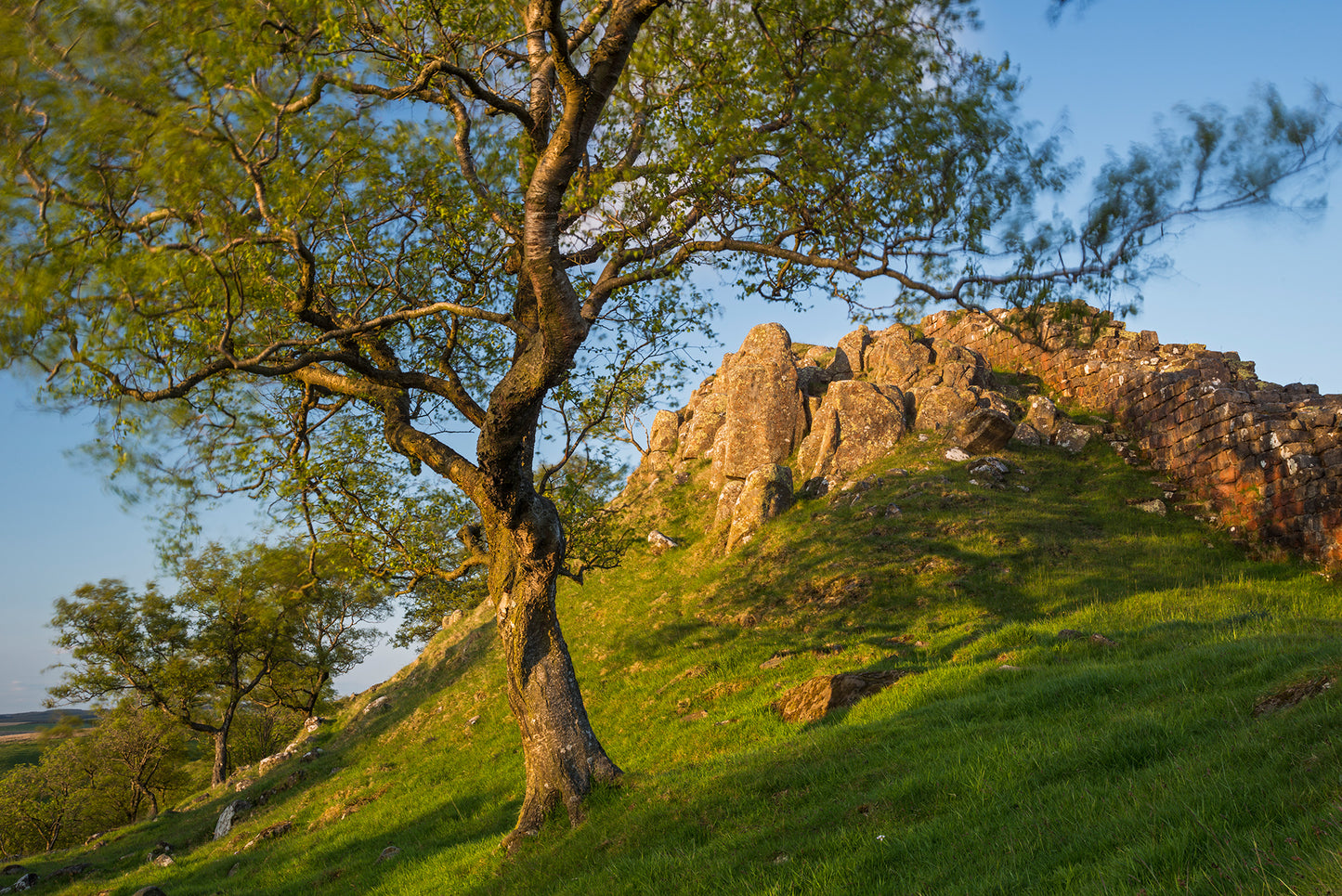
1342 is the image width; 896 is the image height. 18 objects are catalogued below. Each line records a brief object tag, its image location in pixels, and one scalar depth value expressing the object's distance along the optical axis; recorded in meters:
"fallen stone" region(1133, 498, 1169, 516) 24.95
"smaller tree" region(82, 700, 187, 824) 44.12
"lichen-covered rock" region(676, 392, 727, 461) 41.97
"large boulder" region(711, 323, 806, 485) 37.12
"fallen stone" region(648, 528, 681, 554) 33.81
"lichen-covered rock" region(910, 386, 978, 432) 33.62
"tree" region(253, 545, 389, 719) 44.66
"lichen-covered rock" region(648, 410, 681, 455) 46.47
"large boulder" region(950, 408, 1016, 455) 31.05
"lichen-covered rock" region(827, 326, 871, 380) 41.75
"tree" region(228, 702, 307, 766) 54.84
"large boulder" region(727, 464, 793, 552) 30.59
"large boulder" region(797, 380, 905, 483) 33.66
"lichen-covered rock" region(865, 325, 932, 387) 38.47
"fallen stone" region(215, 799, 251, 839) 25.92
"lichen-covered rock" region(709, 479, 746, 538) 32.34
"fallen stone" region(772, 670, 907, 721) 13.64
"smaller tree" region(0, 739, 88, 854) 47.12
